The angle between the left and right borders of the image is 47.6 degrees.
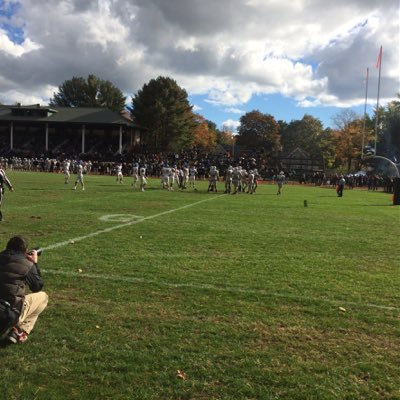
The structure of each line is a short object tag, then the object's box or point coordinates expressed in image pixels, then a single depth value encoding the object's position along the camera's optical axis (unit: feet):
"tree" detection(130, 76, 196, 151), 221.46
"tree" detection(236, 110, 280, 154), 307.37
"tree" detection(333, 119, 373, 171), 237.04
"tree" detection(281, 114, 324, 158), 339.77
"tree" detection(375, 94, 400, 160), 225.76
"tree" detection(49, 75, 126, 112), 280.92
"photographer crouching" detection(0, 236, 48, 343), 14.83
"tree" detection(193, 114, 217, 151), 274.98
